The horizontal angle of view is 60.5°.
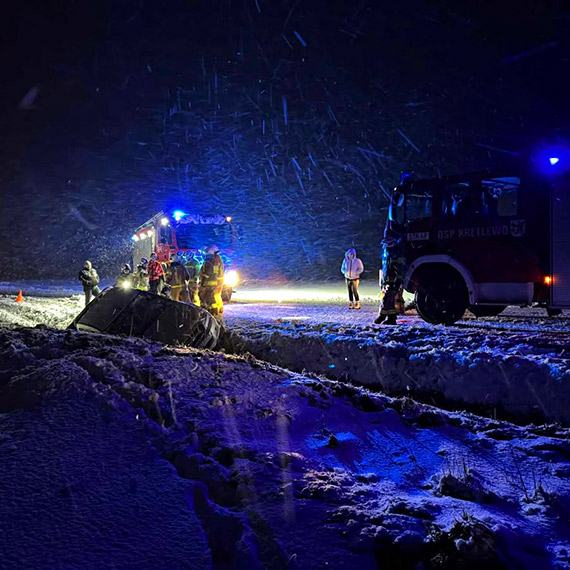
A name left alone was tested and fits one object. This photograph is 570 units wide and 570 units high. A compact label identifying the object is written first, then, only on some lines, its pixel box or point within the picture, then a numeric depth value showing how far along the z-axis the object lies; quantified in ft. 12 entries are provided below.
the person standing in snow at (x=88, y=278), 51.80
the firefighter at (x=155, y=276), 53.85
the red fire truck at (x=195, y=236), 62.13
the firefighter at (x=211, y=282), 36.09
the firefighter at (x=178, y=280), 42.37
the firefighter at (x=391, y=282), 33.30
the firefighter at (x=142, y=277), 60.81
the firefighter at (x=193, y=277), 46.47
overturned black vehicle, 24.99
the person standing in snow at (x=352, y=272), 49.11
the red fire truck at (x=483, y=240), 28.73
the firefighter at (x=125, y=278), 57.66
